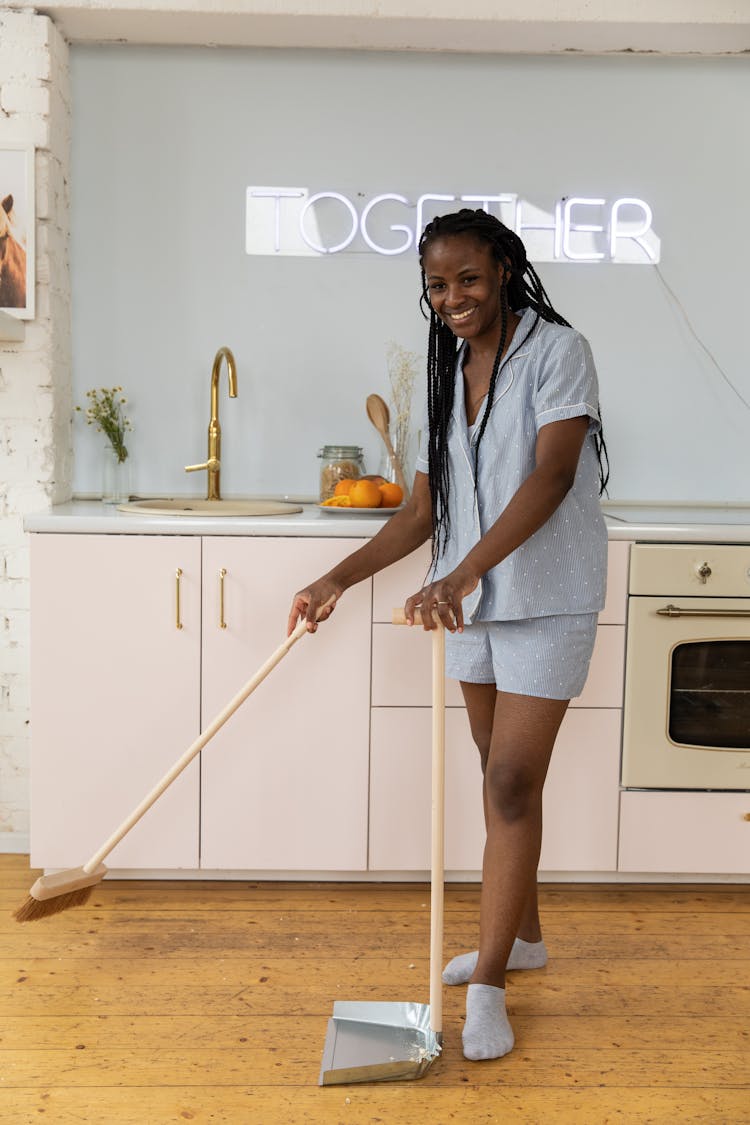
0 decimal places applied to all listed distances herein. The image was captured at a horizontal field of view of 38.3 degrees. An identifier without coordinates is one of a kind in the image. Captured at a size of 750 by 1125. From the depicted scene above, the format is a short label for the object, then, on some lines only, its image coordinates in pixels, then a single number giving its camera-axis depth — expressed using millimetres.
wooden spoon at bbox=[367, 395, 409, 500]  2943
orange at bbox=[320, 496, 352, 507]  2715
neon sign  3004
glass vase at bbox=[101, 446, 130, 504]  2939
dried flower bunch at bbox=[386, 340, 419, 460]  3012
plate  2686
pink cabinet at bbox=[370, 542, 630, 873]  2547
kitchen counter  2488
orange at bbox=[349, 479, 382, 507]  2713
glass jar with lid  2891
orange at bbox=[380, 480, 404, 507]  2768
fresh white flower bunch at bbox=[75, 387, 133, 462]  2926
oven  2521
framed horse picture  2725
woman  1858
